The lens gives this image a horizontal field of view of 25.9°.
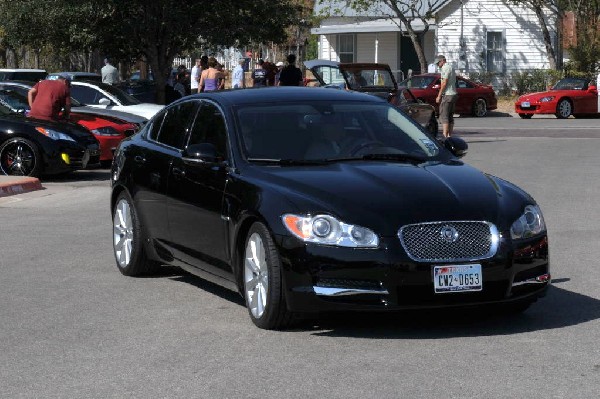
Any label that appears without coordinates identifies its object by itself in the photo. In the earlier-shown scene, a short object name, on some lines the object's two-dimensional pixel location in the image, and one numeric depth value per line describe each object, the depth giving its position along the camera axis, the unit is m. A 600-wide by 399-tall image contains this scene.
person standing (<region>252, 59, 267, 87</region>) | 39.39
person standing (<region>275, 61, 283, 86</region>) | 39.05
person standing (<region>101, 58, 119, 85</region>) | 33.88
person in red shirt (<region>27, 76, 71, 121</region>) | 21.67
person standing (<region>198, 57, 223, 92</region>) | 29.12
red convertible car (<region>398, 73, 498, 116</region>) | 41.44
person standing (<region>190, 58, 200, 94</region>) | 33.91
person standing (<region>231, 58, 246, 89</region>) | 34.16
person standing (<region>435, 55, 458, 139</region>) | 26.81
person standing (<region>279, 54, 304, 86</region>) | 31.89
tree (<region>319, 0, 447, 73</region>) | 50.66
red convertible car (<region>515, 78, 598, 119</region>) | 40.50
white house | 53.84
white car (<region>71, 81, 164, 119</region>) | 25.27
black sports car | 20.00
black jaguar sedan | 7.65
